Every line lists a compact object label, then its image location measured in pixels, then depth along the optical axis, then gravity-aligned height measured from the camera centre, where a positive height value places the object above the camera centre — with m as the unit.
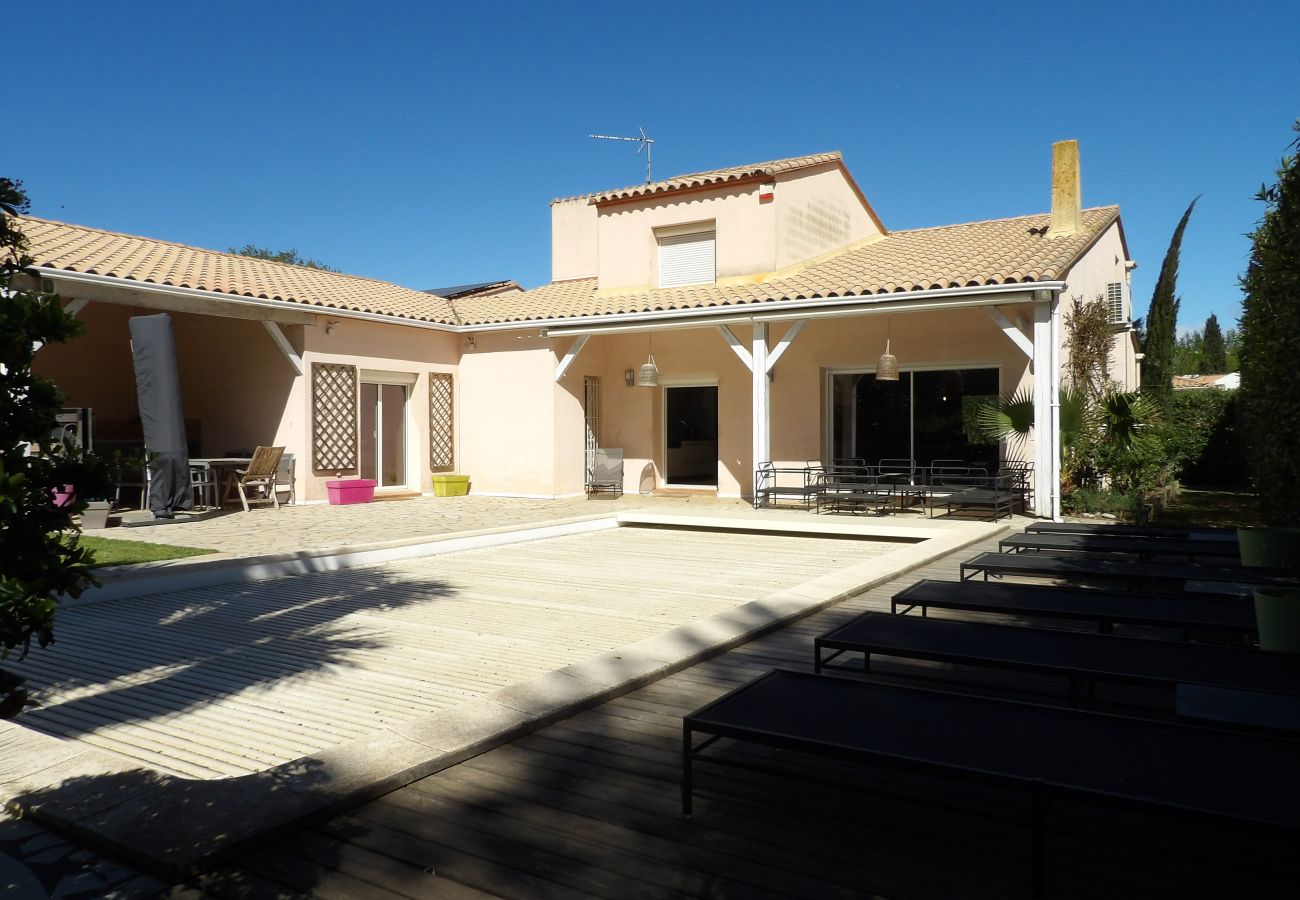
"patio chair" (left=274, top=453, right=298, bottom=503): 13.16 -0.35
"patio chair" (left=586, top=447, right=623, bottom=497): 14.92 -0.35
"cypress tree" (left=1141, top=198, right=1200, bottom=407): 16.95 +2.28
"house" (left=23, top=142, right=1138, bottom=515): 12.41 +1.75
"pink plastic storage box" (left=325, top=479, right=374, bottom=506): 13.14 -0.60
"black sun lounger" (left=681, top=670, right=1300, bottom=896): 2.10 -0.84
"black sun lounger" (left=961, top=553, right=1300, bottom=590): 5.23 -0.83
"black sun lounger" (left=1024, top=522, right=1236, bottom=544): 7.55 -0.77
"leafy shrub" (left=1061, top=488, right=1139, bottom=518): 10.88 -0.72
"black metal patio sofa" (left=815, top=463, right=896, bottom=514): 11.36 -0.56
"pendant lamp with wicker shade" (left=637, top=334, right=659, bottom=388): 14.07 +1.25
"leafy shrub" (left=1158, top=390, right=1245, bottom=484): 17.61 +0.26
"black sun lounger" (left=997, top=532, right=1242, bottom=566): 6.41 -0.80
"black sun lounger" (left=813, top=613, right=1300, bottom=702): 3.16 -0.84
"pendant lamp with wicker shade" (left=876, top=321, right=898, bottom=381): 11.38 +1.07
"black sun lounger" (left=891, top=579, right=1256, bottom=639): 4.11 -0.83
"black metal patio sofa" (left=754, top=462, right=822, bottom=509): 11.80 -0.52
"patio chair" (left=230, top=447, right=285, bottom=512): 12.22 -0.32
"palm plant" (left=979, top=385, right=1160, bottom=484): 11.18 +0.31
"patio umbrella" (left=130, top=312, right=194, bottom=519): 10.70 +0.57
